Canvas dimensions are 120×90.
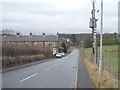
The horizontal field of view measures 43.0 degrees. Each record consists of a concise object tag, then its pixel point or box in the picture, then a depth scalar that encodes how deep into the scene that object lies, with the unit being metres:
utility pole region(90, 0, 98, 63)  16.76
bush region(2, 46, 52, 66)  17.56
